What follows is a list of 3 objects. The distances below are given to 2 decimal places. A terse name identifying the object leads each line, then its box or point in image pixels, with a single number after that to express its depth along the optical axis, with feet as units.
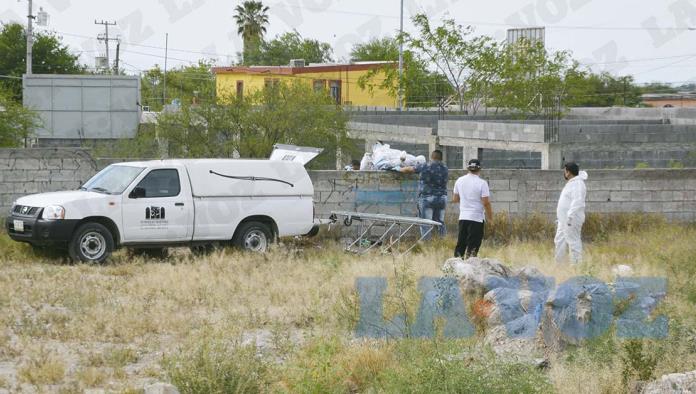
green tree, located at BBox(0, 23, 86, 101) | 217.56
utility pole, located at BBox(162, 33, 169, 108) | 221.74
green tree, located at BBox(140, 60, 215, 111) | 247.48
